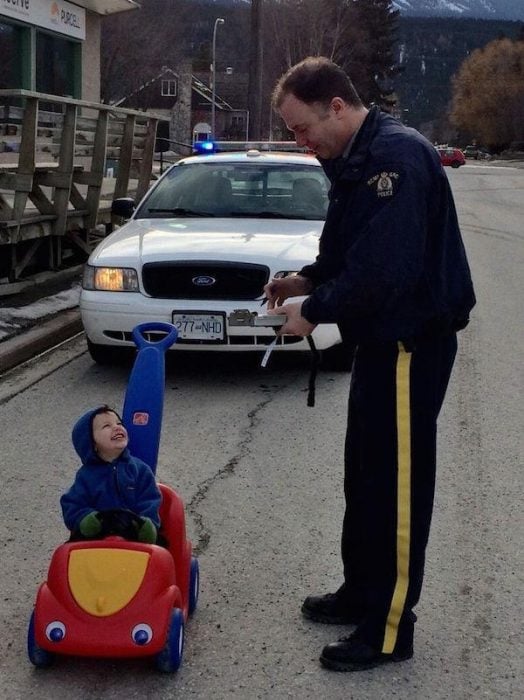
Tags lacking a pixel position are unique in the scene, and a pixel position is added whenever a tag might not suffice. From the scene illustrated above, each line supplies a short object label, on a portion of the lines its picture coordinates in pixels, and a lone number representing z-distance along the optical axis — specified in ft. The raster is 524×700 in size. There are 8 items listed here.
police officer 9.71
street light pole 203.19
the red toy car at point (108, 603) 9.95
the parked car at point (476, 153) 359.05
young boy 10.64
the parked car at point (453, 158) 205.36
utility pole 84.28
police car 22.35
